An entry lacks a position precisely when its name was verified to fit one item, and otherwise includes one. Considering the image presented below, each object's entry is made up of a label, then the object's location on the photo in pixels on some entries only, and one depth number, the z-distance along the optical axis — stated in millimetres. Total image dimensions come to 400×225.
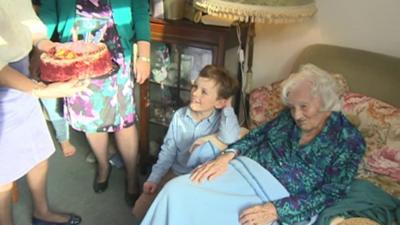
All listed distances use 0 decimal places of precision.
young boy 1850
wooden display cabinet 2266
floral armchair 1771
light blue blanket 1510
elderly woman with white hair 1510
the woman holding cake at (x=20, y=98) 1595
